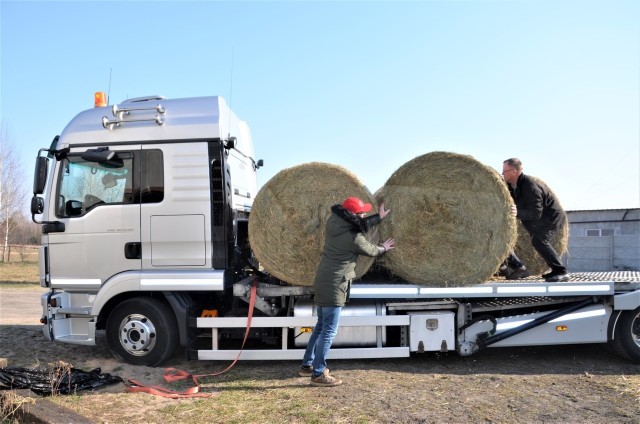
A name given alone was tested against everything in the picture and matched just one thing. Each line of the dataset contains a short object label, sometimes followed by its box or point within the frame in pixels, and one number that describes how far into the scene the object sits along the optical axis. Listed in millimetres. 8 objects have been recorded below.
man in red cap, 4805
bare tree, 24328
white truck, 5418
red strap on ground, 4742
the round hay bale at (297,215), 5312
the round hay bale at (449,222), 5297
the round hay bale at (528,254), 6391
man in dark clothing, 5688
